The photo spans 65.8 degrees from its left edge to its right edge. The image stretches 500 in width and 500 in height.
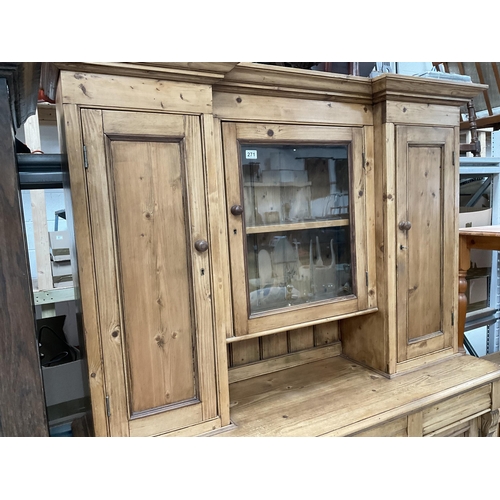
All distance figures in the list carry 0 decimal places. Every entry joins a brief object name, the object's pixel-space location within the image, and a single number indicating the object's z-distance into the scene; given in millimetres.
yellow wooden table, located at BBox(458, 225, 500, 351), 1772
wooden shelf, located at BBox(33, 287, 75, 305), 1719
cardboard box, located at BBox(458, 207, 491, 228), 2395
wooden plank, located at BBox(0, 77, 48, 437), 753
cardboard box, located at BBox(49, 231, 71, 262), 1839
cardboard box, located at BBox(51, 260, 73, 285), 1850
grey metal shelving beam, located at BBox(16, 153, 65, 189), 1072
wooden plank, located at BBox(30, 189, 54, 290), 1797
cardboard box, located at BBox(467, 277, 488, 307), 2512
